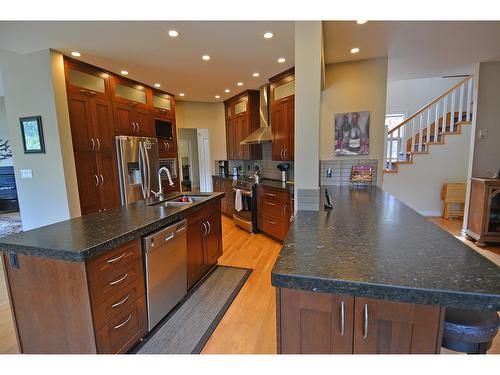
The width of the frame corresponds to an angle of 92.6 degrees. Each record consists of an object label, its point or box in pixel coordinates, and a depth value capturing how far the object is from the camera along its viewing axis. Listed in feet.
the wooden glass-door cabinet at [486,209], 10.64
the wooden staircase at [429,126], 15.05
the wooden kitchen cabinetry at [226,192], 16.26
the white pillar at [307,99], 5.43
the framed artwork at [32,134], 9.53
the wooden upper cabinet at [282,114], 11.91
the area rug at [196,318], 5.54
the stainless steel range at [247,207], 13.32
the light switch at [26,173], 10.04
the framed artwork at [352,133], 10.27
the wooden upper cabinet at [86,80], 9.83
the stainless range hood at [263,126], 13.69
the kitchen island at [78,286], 4.26
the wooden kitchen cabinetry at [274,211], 11.00
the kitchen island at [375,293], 2.53
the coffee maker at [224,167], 19.16
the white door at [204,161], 21.44
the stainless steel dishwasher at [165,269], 5.69
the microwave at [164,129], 15.42
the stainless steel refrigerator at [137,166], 12.02
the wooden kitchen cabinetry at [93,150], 10.23
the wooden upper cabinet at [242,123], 15.84
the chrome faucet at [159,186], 13.78
